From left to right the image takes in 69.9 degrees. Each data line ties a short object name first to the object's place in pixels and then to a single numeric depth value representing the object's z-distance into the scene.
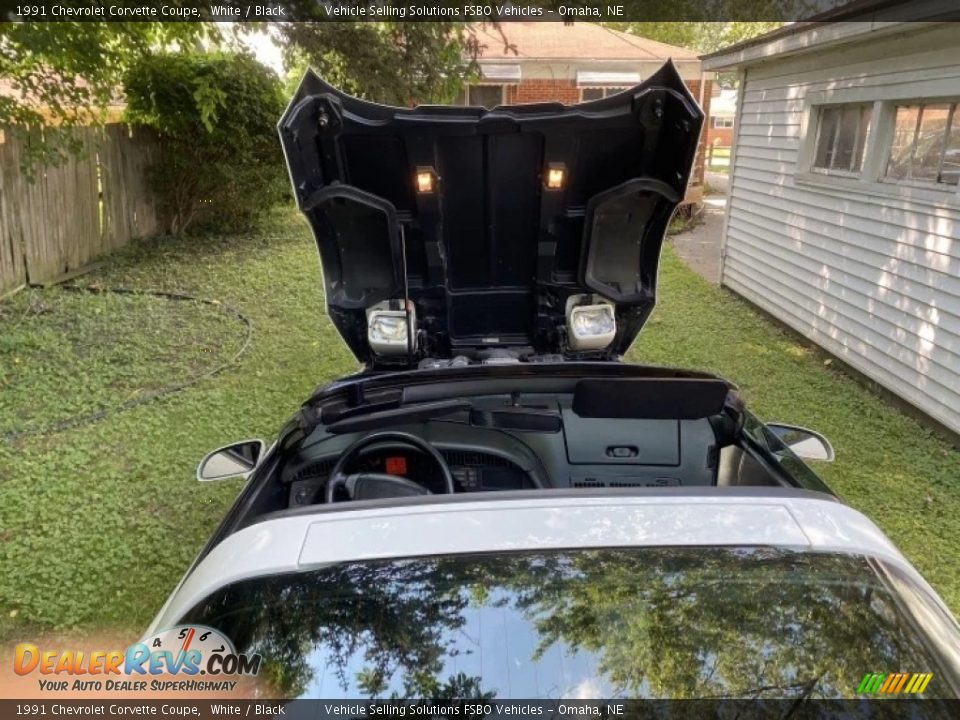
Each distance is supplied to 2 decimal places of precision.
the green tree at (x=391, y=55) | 7.48
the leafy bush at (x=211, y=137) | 10.16
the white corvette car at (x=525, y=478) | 1.31
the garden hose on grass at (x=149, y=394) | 4.93
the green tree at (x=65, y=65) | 5.31
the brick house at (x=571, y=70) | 16.12
